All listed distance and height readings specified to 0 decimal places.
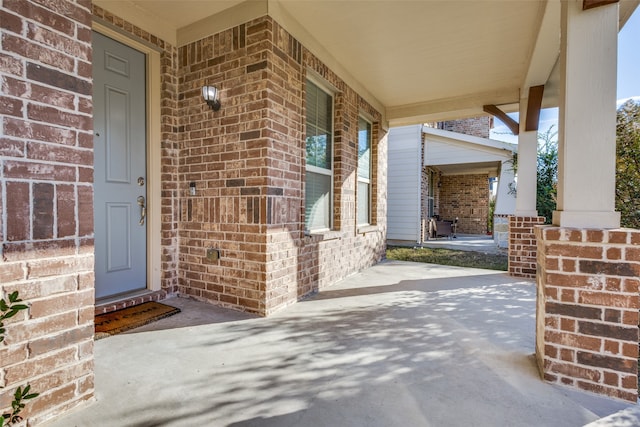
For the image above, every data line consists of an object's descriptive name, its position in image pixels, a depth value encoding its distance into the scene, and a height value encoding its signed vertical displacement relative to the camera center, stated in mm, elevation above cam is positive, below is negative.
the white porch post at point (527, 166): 4559 +610
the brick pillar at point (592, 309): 1648 -534
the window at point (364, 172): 5051 +591
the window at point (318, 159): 3746 +612
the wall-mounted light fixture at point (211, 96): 2957 +1046
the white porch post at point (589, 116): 1758 +512
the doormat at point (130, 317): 2463 -905
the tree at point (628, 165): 2996 +409
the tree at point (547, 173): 5453 +633
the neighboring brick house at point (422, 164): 8672 +1362
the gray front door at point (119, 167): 2758 +377
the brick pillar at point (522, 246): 4539 -527
